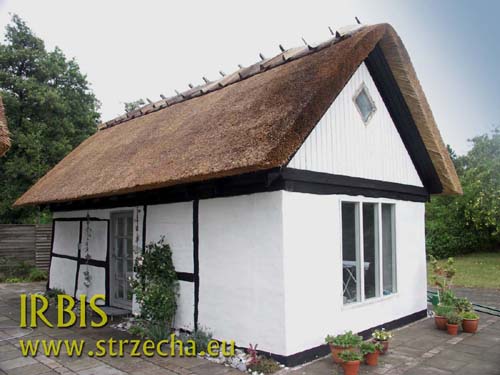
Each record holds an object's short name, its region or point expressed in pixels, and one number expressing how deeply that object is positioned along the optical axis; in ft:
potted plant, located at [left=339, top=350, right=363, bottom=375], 14.28
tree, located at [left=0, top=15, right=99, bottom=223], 46.06
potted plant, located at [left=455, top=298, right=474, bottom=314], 20.94
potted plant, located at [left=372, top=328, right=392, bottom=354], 16.74
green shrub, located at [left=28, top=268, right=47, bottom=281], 38.68
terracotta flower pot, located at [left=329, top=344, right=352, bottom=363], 15.24
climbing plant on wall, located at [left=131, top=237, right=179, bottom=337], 18.83
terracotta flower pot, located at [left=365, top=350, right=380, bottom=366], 15.58
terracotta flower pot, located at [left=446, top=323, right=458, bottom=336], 19.83
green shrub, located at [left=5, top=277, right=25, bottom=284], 37.88
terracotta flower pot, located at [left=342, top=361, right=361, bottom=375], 14.26
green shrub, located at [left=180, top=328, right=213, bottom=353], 17.29
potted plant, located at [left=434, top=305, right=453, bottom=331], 20.66
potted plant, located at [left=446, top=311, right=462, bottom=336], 19.85
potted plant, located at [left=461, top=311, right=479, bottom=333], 20.08
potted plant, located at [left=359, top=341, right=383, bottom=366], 15.35
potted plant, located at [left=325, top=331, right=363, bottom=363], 15.26
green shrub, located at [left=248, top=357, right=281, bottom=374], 14.79
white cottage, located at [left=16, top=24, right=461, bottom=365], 15.78
